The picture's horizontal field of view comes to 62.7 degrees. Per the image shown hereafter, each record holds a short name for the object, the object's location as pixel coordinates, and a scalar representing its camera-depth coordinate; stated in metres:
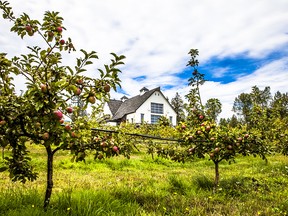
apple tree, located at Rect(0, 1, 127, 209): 2.44
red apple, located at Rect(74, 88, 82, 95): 2.55
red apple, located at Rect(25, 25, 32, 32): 2.96
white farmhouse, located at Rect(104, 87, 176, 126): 36.25
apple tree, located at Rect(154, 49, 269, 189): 4.75
